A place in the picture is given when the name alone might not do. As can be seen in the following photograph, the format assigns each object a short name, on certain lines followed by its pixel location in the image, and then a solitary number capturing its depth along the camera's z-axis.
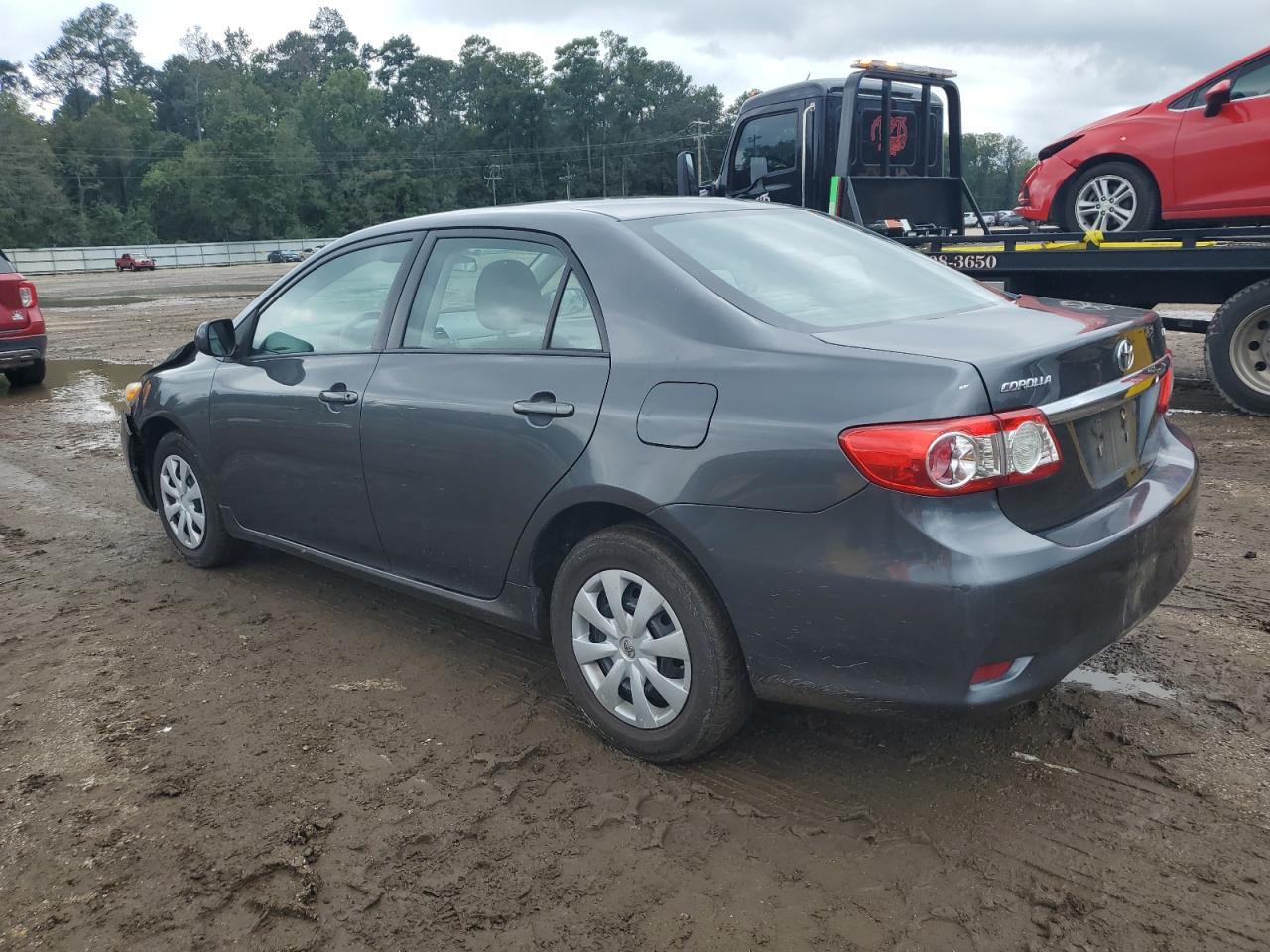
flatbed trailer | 7.36
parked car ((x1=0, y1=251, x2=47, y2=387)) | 11.28
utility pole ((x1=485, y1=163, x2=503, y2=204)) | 108.38
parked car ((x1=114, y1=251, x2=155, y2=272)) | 68.12
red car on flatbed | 8.02
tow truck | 7.48
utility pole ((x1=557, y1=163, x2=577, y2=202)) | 107.12
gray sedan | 2.59
